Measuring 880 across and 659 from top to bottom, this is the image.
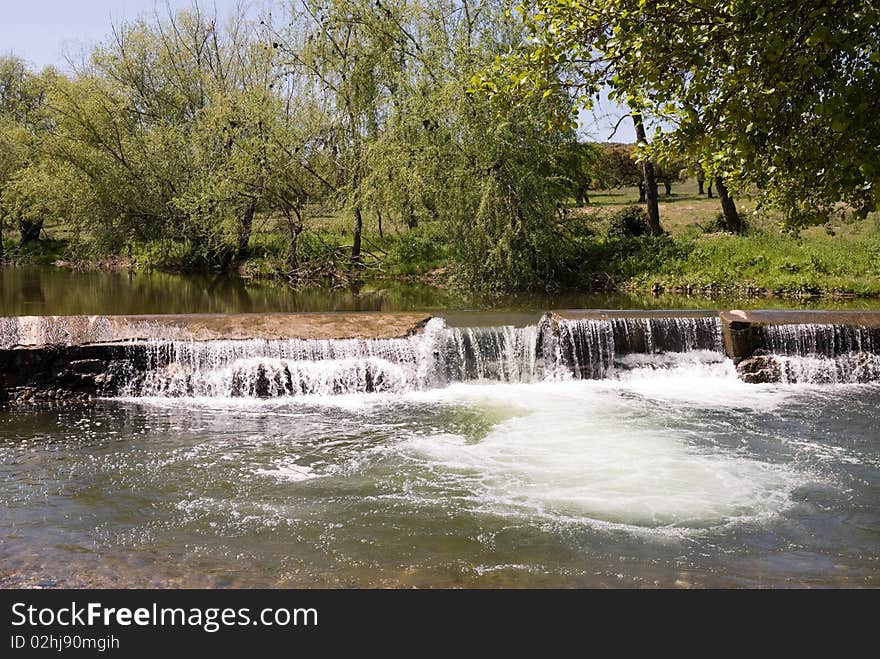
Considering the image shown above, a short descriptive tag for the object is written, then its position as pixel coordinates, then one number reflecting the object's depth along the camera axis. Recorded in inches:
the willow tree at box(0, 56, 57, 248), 1251.7
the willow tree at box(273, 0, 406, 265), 936.3
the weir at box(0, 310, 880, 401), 487.2
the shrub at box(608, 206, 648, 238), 995.3
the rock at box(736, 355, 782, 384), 507.8
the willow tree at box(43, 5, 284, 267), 1018.1
